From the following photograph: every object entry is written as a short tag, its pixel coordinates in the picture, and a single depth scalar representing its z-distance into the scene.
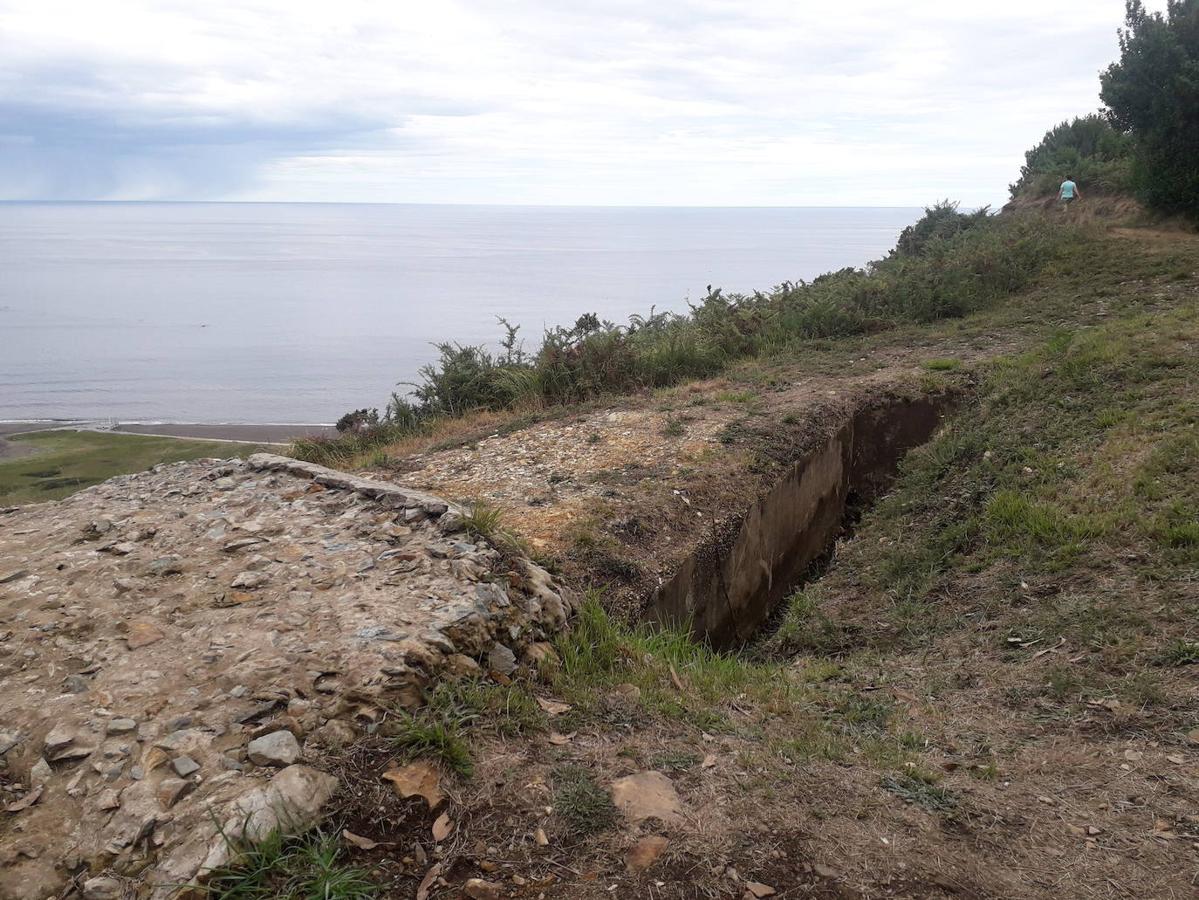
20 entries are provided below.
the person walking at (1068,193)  19.17
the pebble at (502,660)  3.81
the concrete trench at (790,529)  6.21
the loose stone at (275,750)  2.96
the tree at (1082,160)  19.50
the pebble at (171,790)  2.76
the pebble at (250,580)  4.14
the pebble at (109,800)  2.74
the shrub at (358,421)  11.13
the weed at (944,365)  9.69
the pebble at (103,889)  2.49
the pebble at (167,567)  4.32
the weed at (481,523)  4.61
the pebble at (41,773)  2.87
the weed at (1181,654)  4.01
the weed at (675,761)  3.22
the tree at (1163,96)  15.72
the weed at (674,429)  8.09
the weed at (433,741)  3.12
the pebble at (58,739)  2.97
